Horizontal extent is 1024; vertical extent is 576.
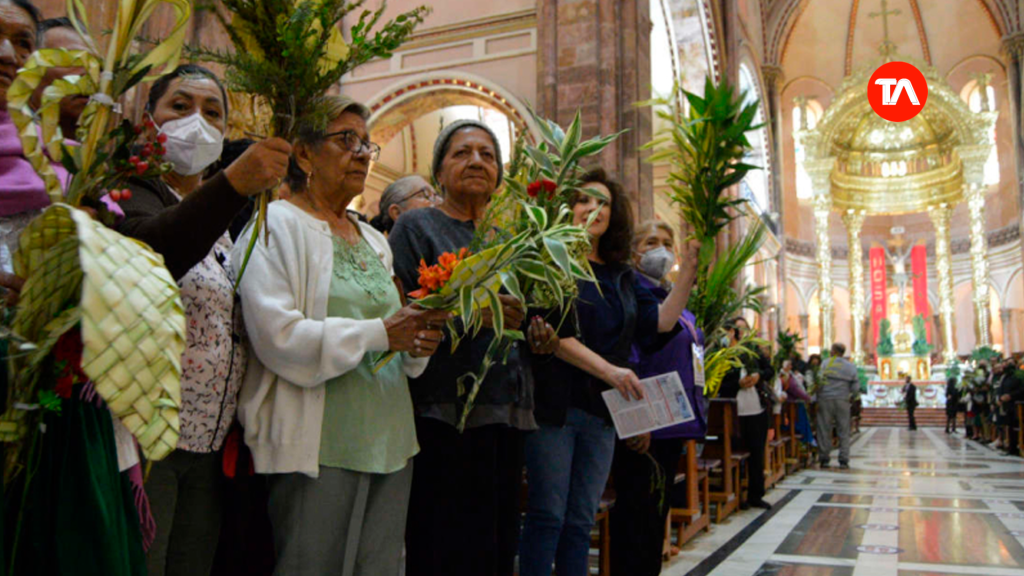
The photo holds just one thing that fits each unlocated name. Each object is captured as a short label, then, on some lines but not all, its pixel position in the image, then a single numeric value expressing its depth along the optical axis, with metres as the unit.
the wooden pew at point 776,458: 7.22
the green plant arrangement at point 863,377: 21.85
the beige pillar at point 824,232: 24.69
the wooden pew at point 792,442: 8.85
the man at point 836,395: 9.54
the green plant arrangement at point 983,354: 18.59
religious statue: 25.22
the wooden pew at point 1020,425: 10.96
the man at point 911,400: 18.39
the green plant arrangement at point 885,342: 24.78
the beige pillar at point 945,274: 23.91
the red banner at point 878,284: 26.50
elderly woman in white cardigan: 1.46
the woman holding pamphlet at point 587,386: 2.27
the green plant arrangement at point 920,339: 24.31
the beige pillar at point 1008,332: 24.19
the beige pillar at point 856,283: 25.06
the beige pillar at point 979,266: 23.23
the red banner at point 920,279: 26.20
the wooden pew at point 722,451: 5.24
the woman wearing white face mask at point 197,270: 1.22
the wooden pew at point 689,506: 4.20
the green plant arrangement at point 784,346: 7.58
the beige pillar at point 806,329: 26.63
